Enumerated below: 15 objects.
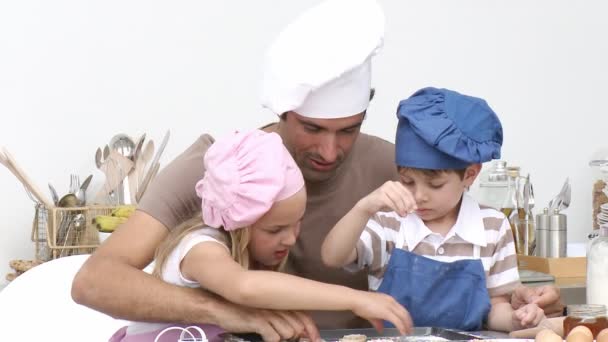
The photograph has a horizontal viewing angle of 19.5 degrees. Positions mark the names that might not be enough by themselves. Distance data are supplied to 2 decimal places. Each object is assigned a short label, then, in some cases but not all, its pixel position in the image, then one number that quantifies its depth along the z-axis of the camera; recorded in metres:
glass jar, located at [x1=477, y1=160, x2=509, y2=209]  5.54
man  4.09
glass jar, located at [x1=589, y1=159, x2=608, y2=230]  5.82
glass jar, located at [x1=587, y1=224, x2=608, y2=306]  3.81
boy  4.11
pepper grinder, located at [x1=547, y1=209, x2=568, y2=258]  5.25
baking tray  3.61
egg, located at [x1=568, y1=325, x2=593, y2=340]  3.43
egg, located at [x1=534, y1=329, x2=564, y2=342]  3.41
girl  3.66
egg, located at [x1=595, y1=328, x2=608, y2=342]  3.38
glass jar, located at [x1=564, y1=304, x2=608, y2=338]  3.52
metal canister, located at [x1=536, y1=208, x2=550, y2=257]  5.27
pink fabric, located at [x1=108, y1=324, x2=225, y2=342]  3.78
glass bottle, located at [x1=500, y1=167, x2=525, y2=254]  5.37
